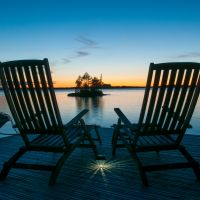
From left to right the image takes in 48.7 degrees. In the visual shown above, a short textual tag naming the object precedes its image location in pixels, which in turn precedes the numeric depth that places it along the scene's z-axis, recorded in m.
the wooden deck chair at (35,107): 2.64
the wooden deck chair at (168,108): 2.59
